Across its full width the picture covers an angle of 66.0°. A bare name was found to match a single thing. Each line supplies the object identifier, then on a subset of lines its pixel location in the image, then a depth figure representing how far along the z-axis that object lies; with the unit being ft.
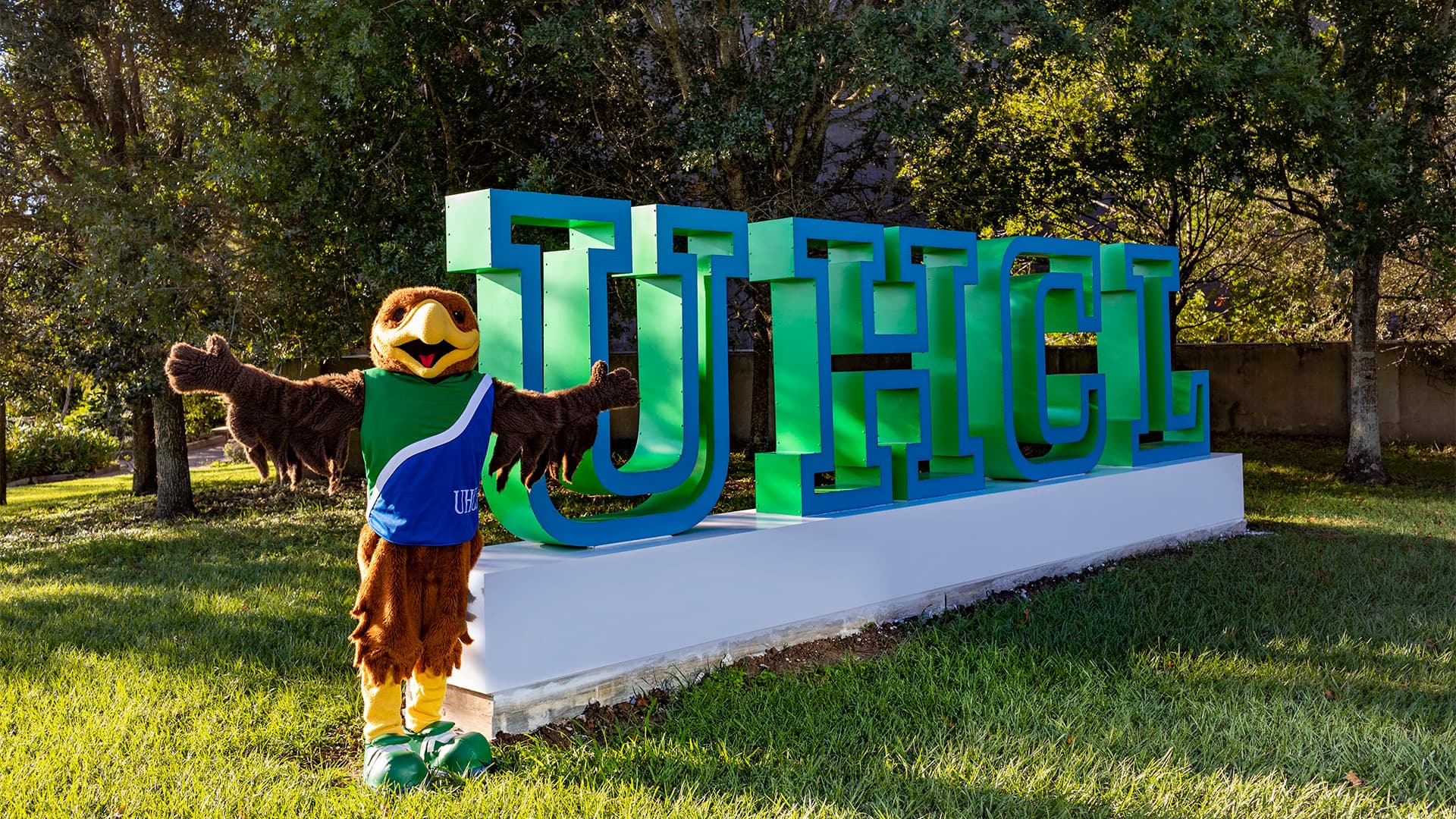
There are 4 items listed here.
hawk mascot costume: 14.47
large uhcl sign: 17.13
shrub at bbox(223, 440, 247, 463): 60.80
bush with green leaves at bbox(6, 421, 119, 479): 71.15
